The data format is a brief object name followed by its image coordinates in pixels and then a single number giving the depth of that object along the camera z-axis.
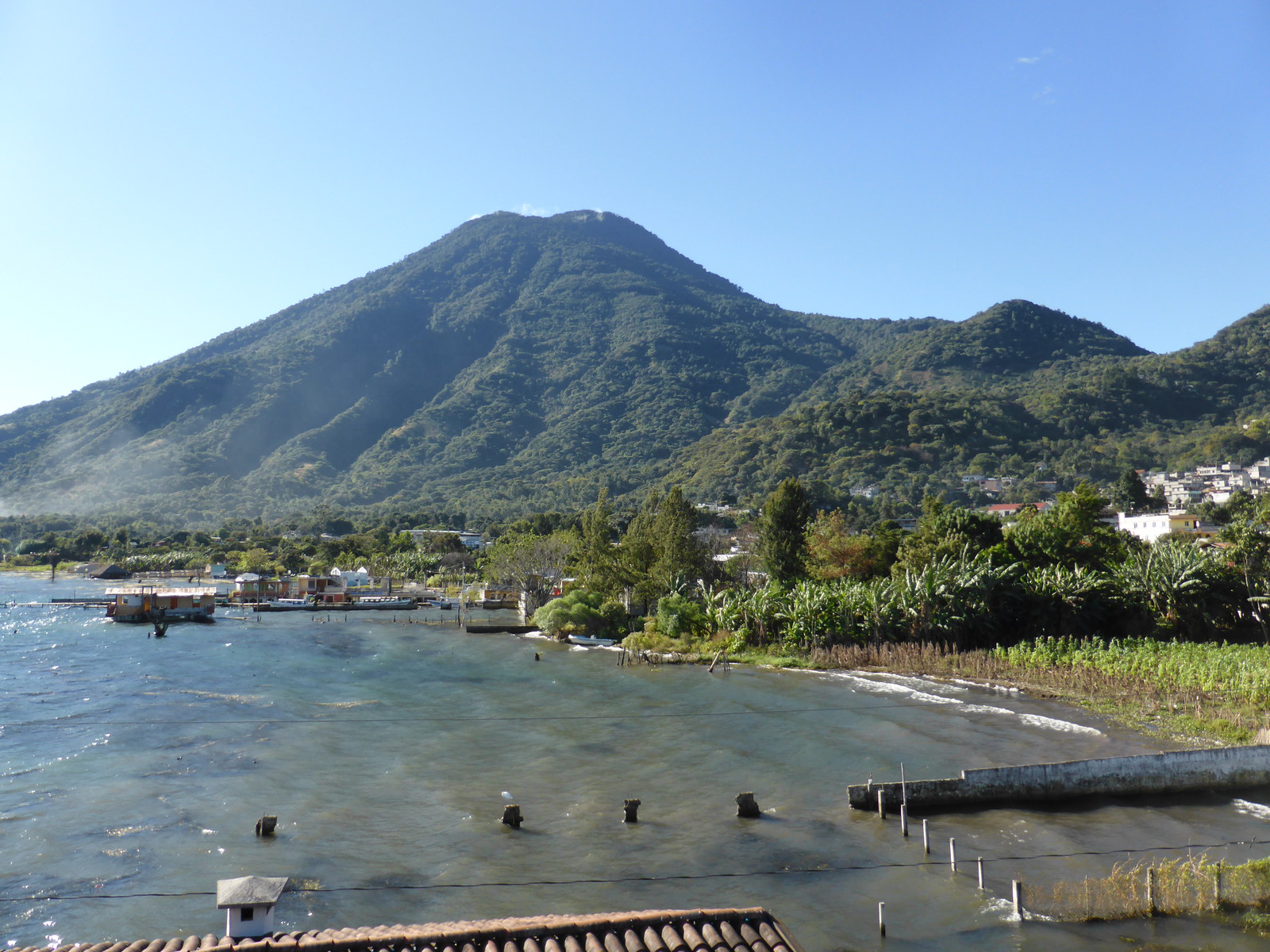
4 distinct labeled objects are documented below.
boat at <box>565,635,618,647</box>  48.28
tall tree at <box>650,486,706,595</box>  49.09
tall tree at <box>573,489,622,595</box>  54.75
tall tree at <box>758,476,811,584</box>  46.94
